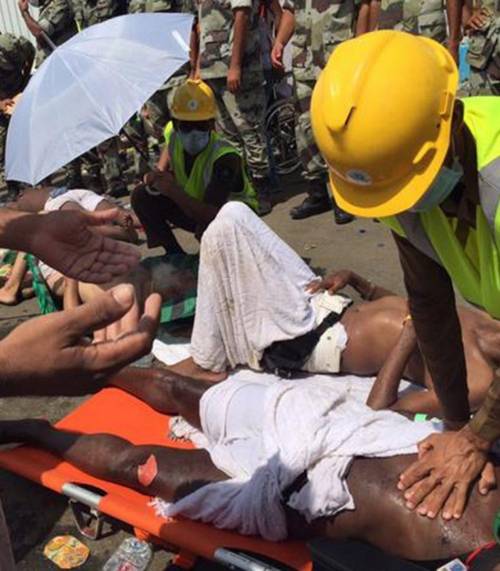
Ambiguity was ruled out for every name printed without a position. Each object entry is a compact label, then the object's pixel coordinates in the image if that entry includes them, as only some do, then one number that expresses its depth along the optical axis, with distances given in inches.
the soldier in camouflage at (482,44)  183.5
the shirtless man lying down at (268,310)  118.8
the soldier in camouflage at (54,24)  256.2
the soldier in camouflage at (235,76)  213.2
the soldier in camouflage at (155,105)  228.2
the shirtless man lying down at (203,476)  78.0
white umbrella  137.0
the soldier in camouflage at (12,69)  248.8
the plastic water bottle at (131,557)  95.9
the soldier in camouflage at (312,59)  195.8
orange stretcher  87.7
